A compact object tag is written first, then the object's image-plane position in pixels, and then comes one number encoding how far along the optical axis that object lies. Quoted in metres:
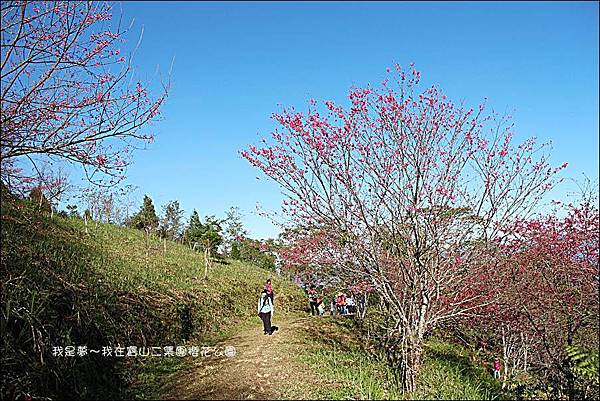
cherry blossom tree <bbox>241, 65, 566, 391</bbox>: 5.83
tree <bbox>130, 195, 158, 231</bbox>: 20.36
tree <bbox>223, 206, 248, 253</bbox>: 23.22
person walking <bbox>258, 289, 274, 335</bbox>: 9.02
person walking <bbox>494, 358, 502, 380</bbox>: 9.70
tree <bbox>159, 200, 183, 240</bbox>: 22.48
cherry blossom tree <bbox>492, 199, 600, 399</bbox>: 5.41
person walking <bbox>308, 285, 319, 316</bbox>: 13.66
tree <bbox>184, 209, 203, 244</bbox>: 21.19
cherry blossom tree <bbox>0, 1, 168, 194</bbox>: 4.53
